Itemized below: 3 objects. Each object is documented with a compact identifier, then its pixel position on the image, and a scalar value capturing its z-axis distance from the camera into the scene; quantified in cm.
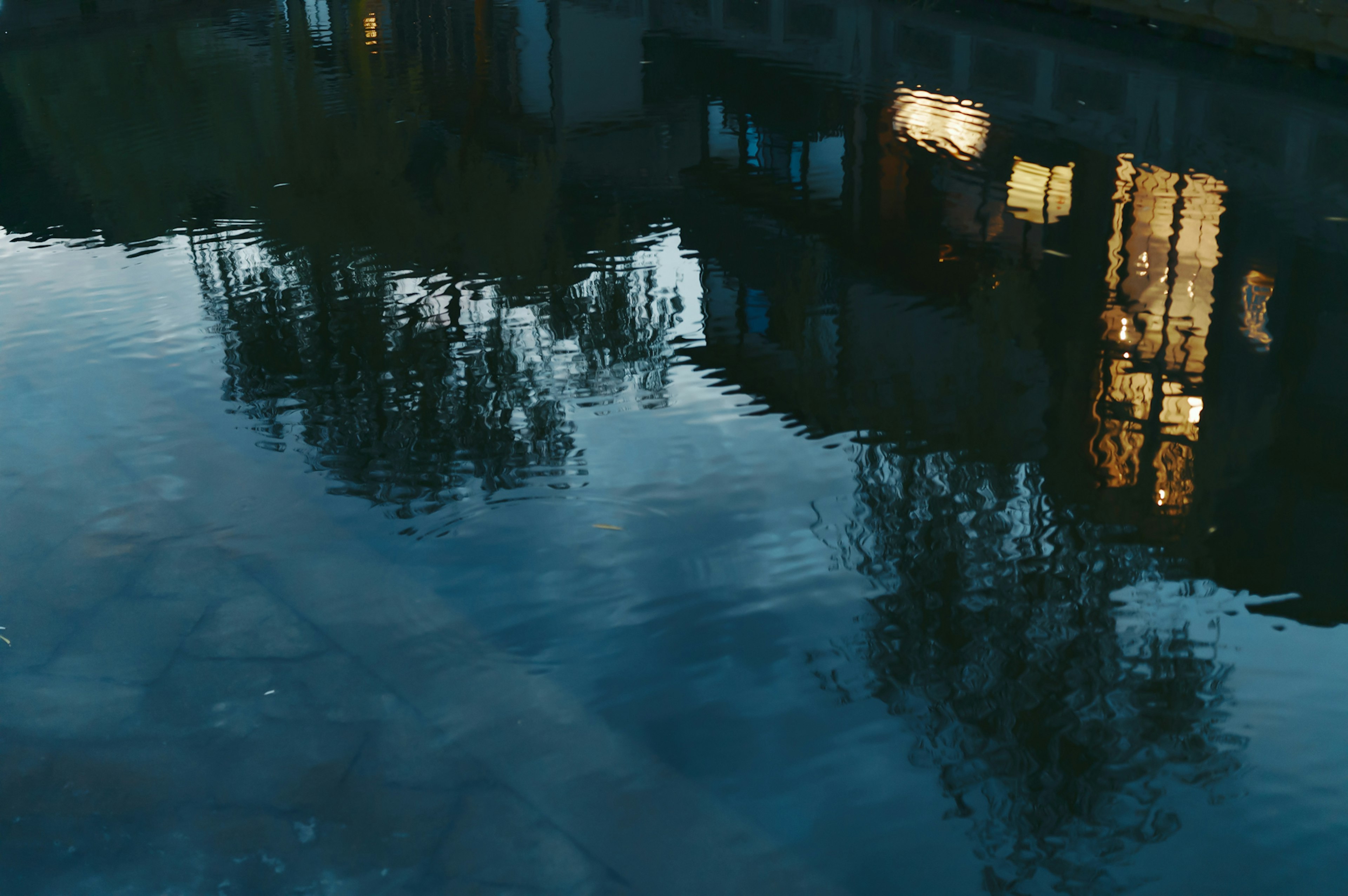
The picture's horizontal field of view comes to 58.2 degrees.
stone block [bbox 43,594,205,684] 562
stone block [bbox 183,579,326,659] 570
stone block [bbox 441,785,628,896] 439
